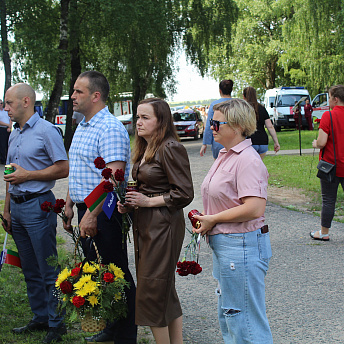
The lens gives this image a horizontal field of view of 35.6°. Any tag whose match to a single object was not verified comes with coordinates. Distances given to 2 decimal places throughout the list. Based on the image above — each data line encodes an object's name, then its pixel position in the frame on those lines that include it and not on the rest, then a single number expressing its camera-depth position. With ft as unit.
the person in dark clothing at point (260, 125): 25.48
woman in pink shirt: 10.25
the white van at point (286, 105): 108.99
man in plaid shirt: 12.58
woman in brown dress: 11.53
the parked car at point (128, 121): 124.67
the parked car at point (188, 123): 94.73
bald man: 14.17
